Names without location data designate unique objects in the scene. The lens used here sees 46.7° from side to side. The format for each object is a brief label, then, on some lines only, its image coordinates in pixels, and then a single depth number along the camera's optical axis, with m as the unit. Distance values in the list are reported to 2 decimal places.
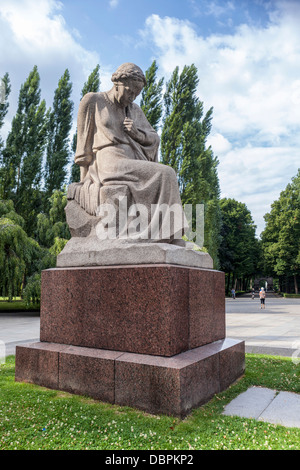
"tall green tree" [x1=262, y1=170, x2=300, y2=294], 43.19
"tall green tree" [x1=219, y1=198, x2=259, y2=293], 45.91
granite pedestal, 3.08
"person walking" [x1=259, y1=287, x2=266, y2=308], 21.14
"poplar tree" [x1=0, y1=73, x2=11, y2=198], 21.36
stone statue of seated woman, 3.95
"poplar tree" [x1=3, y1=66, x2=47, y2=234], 21.62
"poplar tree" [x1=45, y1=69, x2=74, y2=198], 23.09
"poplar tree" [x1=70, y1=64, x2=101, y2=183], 22.97
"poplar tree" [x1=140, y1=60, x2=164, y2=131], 22.22
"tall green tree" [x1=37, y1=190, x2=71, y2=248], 18.03
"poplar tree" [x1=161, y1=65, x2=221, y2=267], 22.51
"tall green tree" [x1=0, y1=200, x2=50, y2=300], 14.35
